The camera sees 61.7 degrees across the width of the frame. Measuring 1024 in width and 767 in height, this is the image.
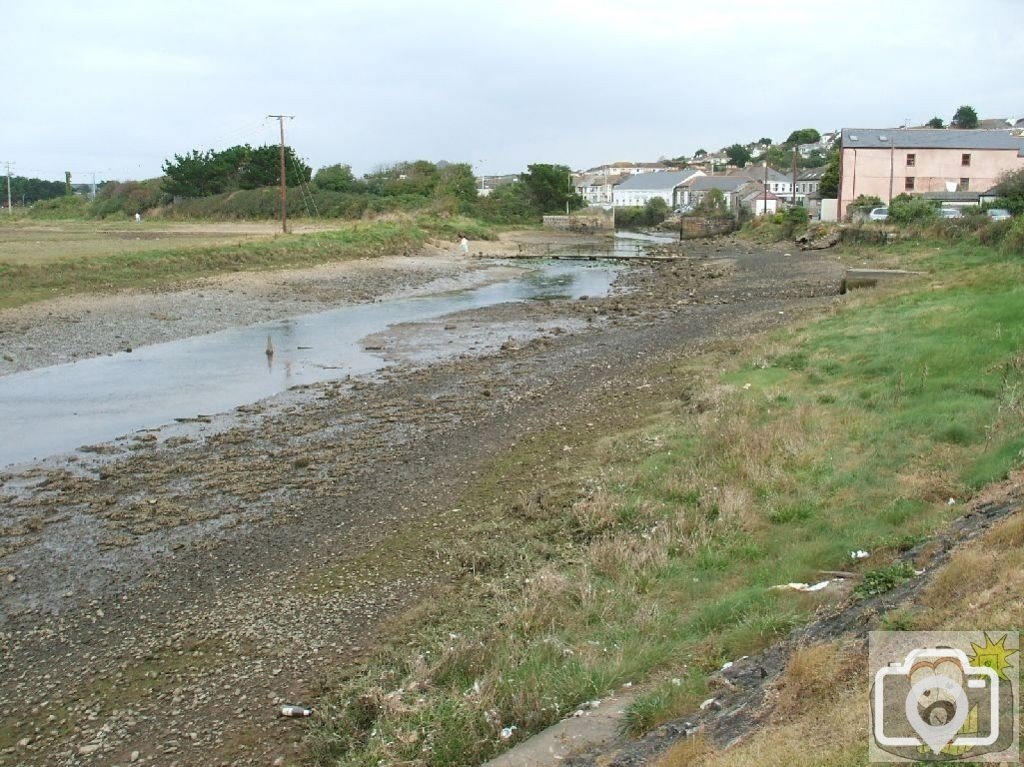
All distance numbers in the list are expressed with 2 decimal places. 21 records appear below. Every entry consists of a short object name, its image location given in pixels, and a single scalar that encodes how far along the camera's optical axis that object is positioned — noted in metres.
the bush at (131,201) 90.88
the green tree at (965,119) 146.88
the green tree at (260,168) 90.44
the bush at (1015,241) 29.66
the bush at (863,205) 58.13
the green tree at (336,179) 98.44
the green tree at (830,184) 74.62
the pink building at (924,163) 64.50
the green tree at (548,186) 109.81
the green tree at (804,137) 188.14
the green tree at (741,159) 197.38
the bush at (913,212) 45.91
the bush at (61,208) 92.75
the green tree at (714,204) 93.81
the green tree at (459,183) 99.31
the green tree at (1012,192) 45.28
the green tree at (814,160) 137.52
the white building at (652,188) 129.88
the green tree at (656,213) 114.56
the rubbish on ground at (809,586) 7.14
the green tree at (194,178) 90.25
